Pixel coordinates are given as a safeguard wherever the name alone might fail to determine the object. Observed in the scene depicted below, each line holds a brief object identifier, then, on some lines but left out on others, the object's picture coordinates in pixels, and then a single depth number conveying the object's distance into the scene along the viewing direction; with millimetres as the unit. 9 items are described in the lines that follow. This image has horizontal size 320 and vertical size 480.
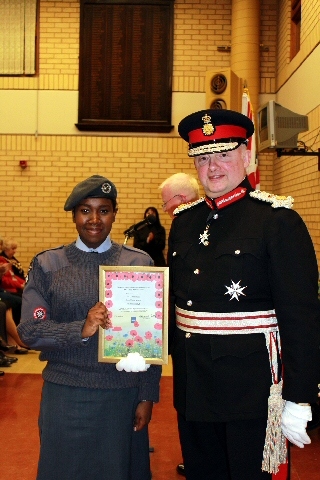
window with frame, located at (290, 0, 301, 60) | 7822
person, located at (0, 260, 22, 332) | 6973
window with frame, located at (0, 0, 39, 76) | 9016
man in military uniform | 1949
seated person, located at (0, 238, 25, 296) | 7348
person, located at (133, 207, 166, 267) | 8141
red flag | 4762
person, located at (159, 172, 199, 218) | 3658
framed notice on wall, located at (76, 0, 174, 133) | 8914
